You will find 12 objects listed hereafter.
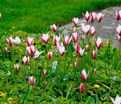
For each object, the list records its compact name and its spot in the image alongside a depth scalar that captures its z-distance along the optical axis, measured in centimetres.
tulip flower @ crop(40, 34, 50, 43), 644
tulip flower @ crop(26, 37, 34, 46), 653
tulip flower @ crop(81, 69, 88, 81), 588
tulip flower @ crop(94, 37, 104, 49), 648
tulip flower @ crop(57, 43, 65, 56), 622
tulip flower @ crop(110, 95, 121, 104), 498
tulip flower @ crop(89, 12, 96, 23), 709
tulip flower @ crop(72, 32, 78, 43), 655
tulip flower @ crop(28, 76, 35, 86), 585
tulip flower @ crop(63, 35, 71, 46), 643
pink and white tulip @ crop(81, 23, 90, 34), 672
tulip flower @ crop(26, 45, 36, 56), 617
